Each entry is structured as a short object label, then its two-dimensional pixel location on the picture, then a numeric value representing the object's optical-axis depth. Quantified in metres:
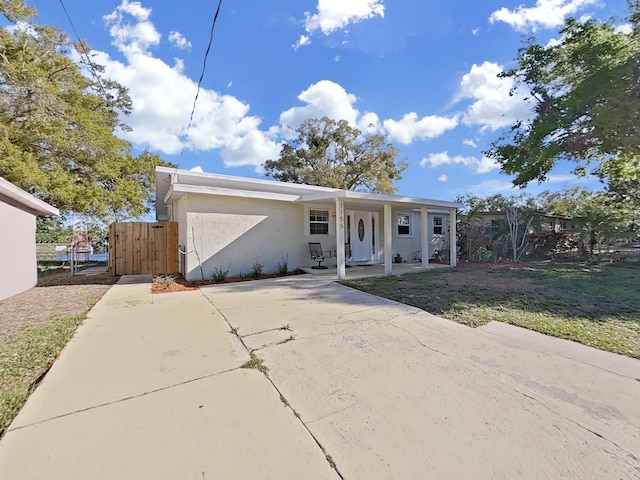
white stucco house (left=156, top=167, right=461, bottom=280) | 8.51
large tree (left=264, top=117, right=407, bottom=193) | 25.17
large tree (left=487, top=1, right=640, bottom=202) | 8.49
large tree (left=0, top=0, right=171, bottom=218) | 9.76
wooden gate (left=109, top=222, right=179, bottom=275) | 10.15
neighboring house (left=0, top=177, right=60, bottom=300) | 6.59
